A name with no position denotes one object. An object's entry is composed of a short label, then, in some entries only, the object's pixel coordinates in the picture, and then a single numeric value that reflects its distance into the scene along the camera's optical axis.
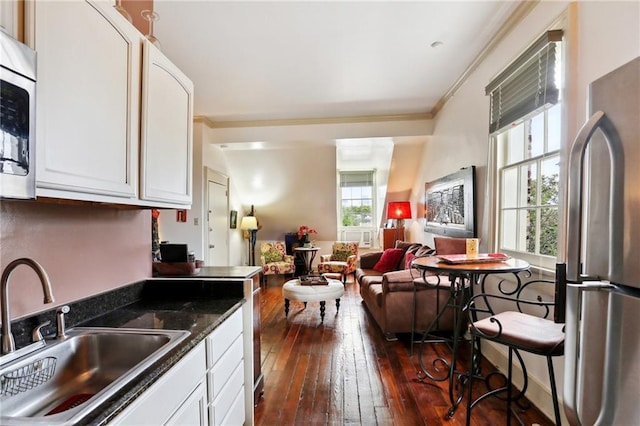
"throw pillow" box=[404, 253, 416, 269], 3.75
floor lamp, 6.32
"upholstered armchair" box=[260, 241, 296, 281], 5.94
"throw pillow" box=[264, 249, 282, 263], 6.15
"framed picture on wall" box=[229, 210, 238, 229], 5.93
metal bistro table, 1.75
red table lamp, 5.25
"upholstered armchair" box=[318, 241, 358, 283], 5.55
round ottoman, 3.57
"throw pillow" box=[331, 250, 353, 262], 6.00
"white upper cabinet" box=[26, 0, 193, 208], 0.89
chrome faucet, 0.92
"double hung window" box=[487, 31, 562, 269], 1.90
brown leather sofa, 3.05
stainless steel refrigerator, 0.76
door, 4.99
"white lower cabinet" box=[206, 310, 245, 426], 1.32
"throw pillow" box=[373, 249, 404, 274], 4.45
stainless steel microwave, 0.73
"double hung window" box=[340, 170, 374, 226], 7.10
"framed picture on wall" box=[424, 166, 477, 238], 2.97
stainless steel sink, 0.91
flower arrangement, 6.43
